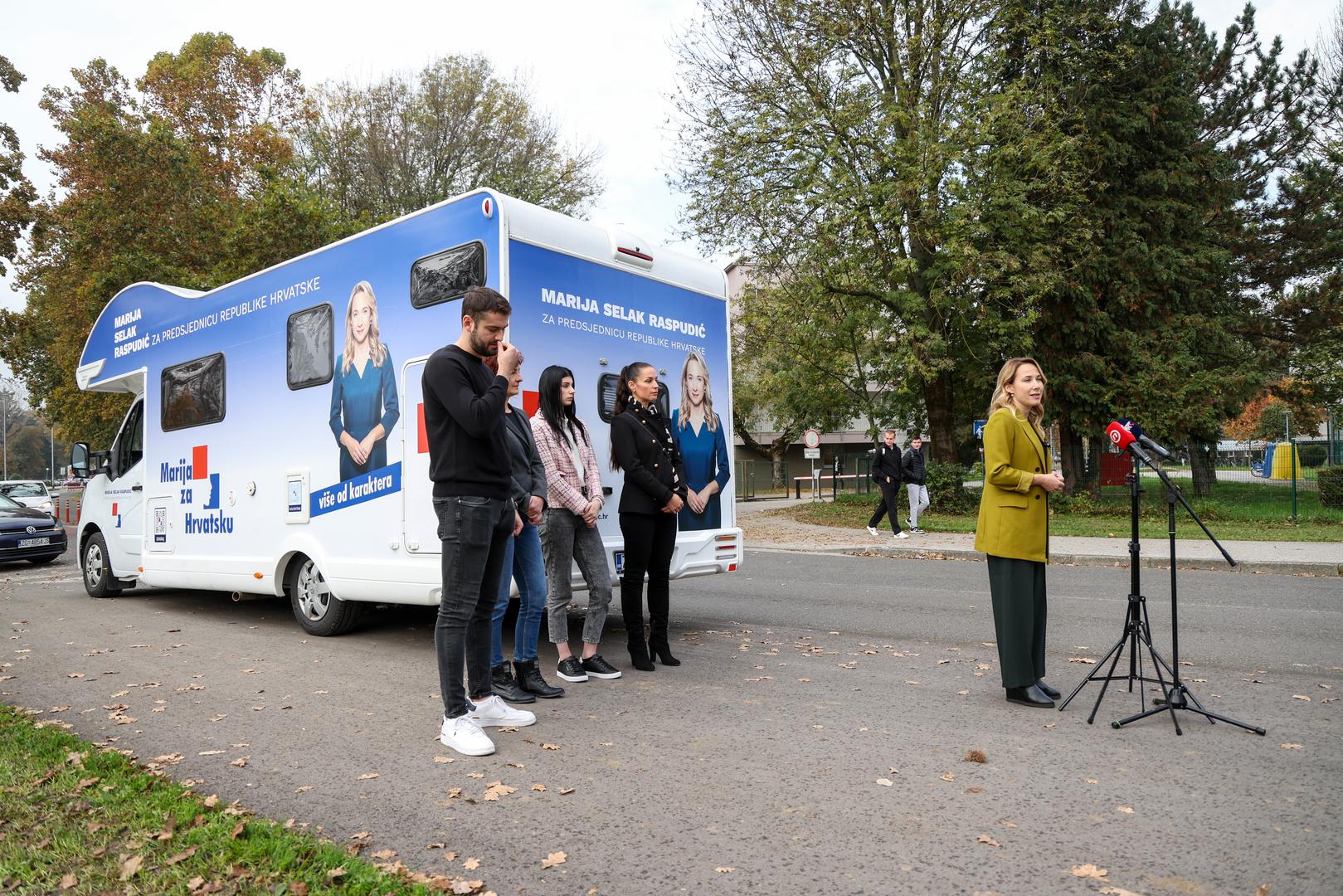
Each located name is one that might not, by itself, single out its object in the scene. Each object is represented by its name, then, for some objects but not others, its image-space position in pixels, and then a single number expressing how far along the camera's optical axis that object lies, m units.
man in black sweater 4.52
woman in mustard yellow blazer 5.27
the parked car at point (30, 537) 15.80
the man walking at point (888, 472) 17.55
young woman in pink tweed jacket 5.96
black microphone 4.68
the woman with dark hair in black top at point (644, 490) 6.06
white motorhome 6.50
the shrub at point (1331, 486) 19.23
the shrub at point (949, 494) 21.78
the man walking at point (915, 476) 17.50
